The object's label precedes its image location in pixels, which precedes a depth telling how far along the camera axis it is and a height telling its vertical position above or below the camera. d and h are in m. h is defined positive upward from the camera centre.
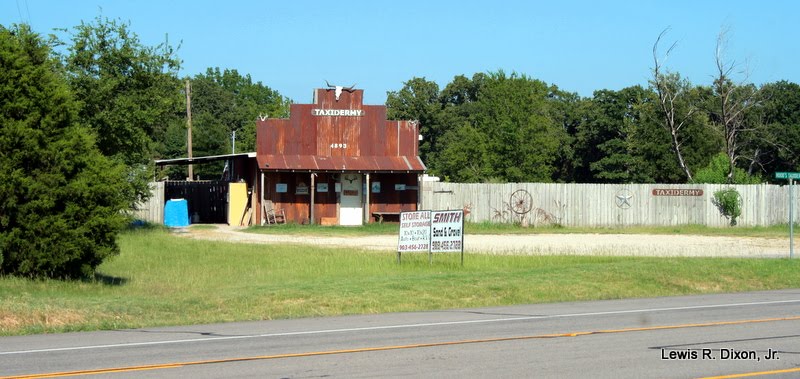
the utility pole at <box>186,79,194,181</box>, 55.67 +5.43
